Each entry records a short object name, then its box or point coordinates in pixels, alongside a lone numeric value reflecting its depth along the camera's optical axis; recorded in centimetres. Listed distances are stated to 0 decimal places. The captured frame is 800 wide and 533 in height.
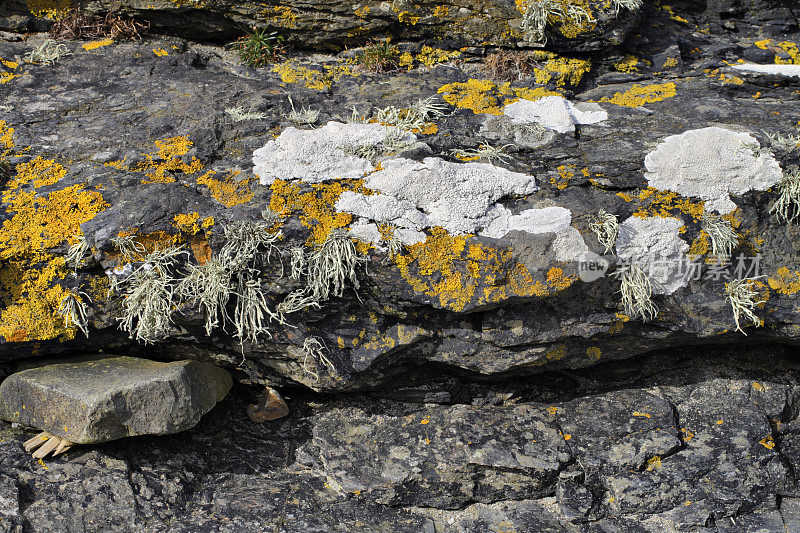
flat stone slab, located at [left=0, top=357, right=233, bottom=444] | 398
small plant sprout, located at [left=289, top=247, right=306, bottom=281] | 412
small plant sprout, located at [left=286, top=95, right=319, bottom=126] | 502
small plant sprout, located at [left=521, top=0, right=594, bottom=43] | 554
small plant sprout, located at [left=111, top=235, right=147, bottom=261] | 404
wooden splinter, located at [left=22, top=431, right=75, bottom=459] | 412
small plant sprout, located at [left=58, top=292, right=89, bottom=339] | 408
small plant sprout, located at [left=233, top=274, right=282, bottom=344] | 414
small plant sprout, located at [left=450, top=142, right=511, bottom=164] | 477
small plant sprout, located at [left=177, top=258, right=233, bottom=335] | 405
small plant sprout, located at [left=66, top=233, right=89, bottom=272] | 404
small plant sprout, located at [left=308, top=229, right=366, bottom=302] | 407
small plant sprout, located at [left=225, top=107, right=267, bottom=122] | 505
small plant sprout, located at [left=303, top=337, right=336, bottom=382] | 426
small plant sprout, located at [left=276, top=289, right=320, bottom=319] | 418
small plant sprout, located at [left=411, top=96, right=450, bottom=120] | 516
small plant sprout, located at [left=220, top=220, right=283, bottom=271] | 409
